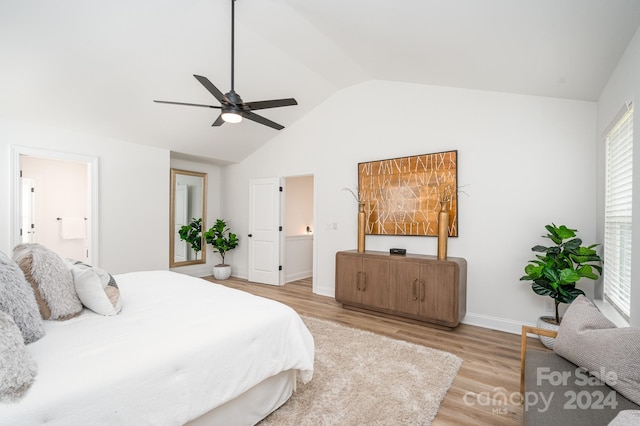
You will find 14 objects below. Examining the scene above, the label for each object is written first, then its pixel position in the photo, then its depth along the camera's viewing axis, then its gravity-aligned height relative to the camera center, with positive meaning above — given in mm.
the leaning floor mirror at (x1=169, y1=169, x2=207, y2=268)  5659 -166
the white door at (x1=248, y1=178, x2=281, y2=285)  5500 -400
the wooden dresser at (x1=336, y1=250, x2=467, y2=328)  3256 -888
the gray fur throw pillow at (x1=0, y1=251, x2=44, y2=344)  1296 -430
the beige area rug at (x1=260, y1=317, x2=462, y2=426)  1817 -1264
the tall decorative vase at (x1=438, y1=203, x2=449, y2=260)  3443 -245
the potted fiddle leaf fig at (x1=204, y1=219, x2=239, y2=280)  5902 -660
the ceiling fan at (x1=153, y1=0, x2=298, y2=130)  2504 +920
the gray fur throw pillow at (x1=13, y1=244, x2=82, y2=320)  1604 -428
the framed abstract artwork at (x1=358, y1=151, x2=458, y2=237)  3670 +254
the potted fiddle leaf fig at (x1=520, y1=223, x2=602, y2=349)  2557 -507
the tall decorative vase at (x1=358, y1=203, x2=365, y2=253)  4086 -266
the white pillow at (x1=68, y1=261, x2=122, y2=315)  1738 -507
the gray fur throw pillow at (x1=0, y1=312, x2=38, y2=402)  953 -543
